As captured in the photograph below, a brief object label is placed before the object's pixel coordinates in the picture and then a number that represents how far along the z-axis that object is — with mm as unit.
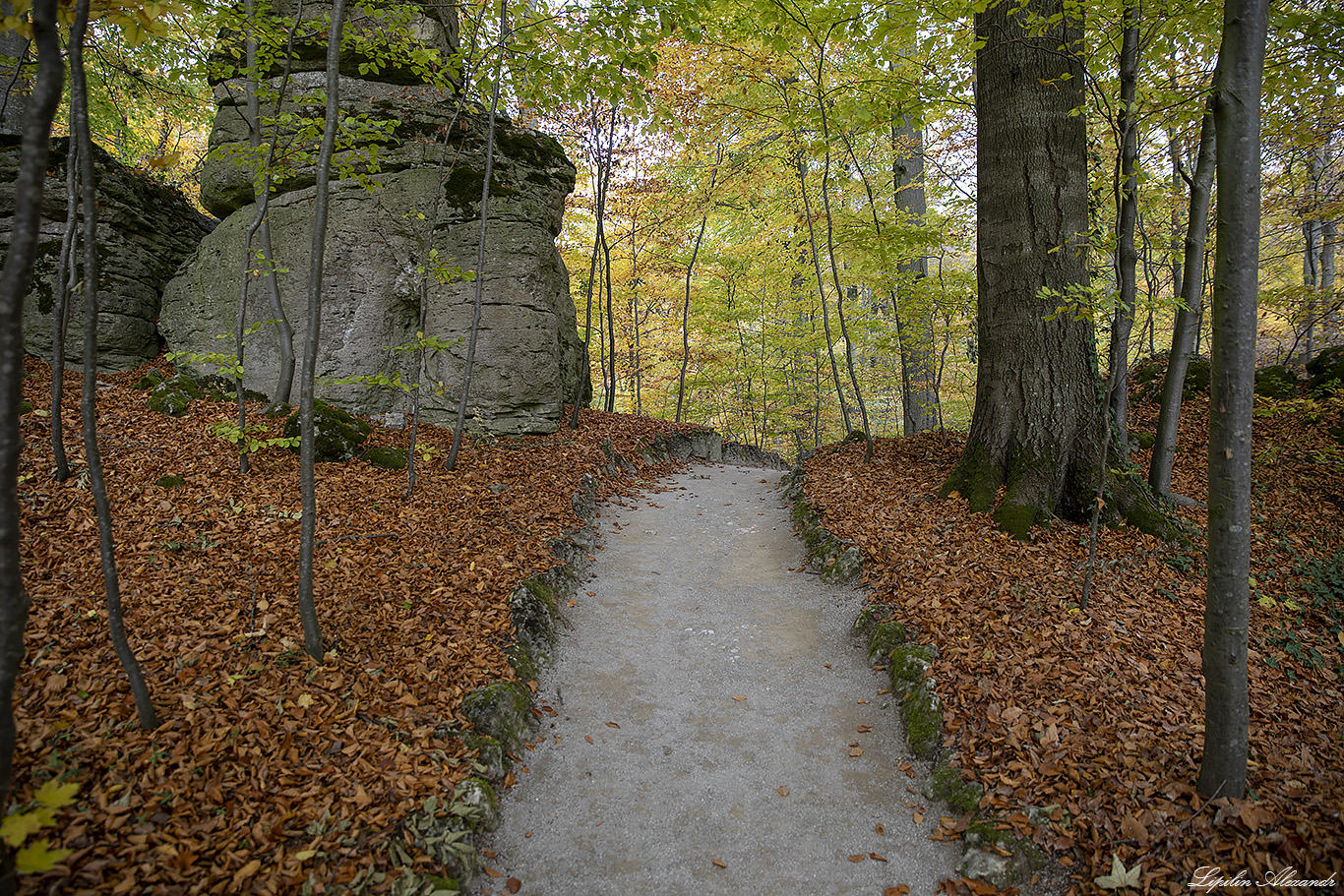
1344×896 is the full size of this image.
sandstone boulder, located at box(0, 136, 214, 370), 7883
